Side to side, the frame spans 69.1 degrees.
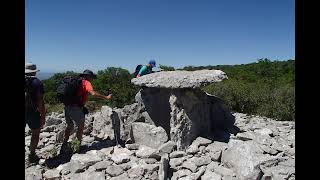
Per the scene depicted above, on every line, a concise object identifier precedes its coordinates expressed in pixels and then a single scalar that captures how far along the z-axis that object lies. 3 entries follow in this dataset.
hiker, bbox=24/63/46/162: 4.29
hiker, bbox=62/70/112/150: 4.86
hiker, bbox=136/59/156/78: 6.66
